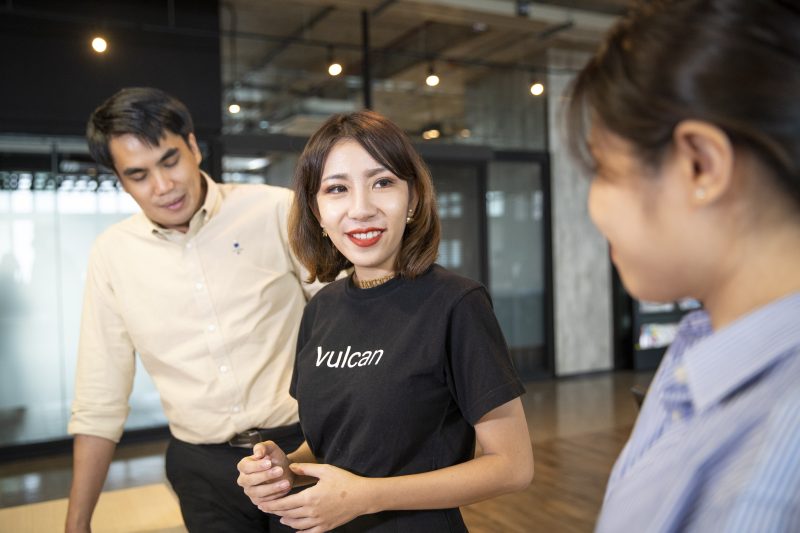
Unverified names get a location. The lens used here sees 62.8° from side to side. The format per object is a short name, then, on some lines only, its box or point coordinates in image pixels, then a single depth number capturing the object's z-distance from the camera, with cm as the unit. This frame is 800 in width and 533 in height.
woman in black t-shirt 116
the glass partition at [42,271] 535
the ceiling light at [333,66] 666
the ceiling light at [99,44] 521
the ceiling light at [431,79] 711
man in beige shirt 179
